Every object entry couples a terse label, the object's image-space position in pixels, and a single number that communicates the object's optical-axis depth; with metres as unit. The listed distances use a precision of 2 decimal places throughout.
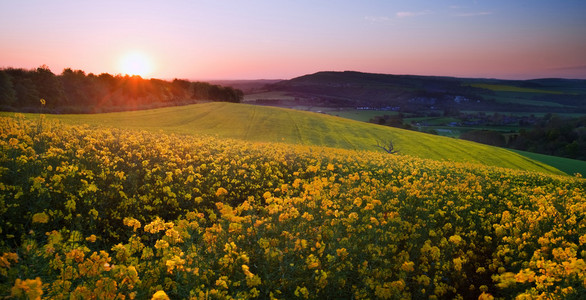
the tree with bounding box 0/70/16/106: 39.94
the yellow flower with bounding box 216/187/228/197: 7.15
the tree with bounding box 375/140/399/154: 33.44
